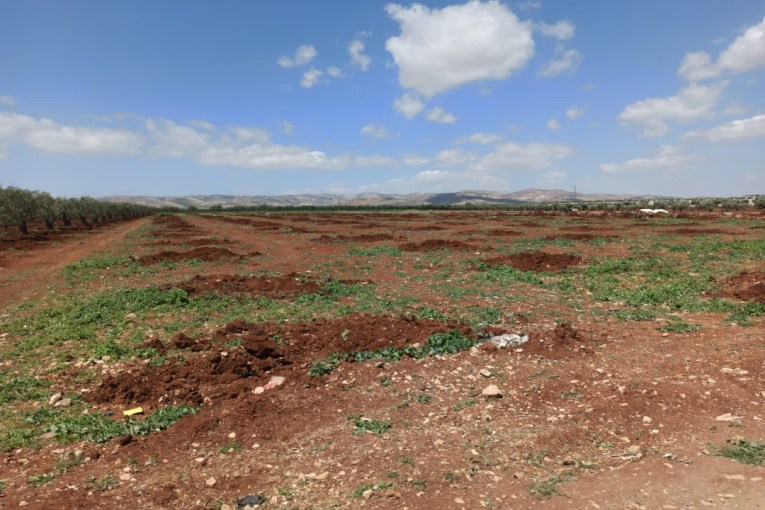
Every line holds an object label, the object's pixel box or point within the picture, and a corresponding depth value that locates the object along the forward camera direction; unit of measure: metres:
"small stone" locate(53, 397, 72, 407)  7.03
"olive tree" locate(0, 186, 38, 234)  39.62
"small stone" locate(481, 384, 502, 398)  7.03
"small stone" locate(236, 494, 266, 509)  4.73
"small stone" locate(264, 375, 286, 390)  7.60
